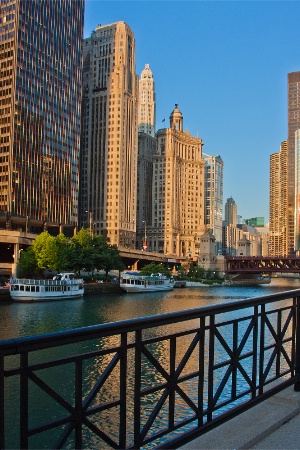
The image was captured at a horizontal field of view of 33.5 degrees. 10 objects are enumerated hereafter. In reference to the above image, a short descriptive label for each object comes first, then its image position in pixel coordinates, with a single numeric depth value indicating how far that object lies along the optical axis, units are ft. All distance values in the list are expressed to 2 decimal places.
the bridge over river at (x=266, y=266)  430.61
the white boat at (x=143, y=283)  312.32
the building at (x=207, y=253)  541.75
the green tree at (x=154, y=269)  409.28
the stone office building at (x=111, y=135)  601.62
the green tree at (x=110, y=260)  321.32
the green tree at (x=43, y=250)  279.49
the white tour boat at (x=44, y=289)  218.24
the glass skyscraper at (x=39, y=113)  390.01
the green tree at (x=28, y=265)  282.15
